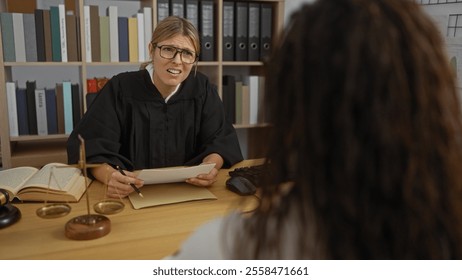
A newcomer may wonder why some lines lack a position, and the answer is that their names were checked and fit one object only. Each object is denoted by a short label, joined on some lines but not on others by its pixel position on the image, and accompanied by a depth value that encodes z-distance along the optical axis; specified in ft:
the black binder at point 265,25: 8.40
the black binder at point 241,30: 8.19
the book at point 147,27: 7.54
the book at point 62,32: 7.01
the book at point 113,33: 7.30
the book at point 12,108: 6.98
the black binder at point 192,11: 7.85
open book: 3.64
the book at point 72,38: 7.10
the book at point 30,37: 6.94
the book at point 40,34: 6.92
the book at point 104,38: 7.29
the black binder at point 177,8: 7.71
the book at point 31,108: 7.13
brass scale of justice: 2.97
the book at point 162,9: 7.61
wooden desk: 2.82
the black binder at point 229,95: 8.48
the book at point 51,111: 7.26
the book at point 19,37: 6.87
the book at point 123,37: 7.44
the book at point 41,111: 7.20
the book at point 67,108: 7.31
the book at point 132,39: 7.52
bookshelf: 7.06
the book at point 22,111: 7.10
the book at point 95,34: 7.14
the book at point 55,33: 7.00
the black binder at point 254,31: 8.32
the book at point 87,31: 7.08
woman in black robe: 4.87
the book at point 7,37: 6.81
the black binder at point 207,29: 7.95
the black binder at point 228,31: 8.09
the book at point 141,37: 7.52
